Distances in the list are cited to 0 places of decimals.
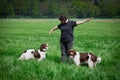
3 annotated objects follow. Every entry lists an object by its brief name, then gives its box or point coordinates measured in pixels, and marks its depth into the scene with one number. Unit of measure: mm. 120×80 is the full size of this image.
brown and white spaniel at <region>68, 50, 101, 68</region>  8023
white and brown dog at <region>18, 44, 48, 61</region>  8617
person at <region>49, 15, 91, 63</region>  8609
